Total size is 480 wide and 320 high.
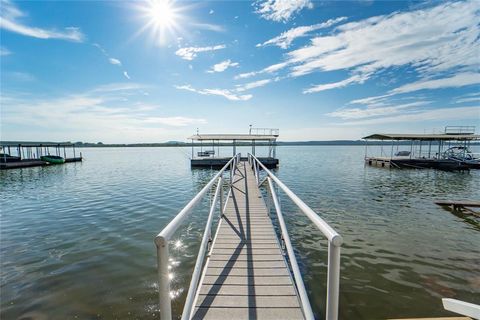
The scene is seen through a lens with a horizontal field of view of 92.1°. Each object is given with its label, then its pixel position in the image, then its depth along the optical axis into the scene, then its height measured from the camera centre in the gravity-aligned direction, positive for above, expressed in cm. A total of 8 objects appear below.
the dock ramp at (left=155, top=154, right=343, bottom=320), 180 -195
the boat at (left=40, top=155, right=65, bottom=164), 3272 -250
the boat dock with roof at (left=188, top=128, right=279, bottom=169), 2677 +28
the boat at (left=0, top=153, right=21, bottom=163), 2789 -219
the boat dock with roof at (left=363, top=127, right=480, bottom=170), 2595 -204
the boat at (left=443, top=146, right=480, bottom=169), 2581 -180
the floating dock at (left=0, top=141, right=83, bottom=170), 2660 -256
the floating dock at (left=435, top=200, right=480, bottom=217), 928 -261
